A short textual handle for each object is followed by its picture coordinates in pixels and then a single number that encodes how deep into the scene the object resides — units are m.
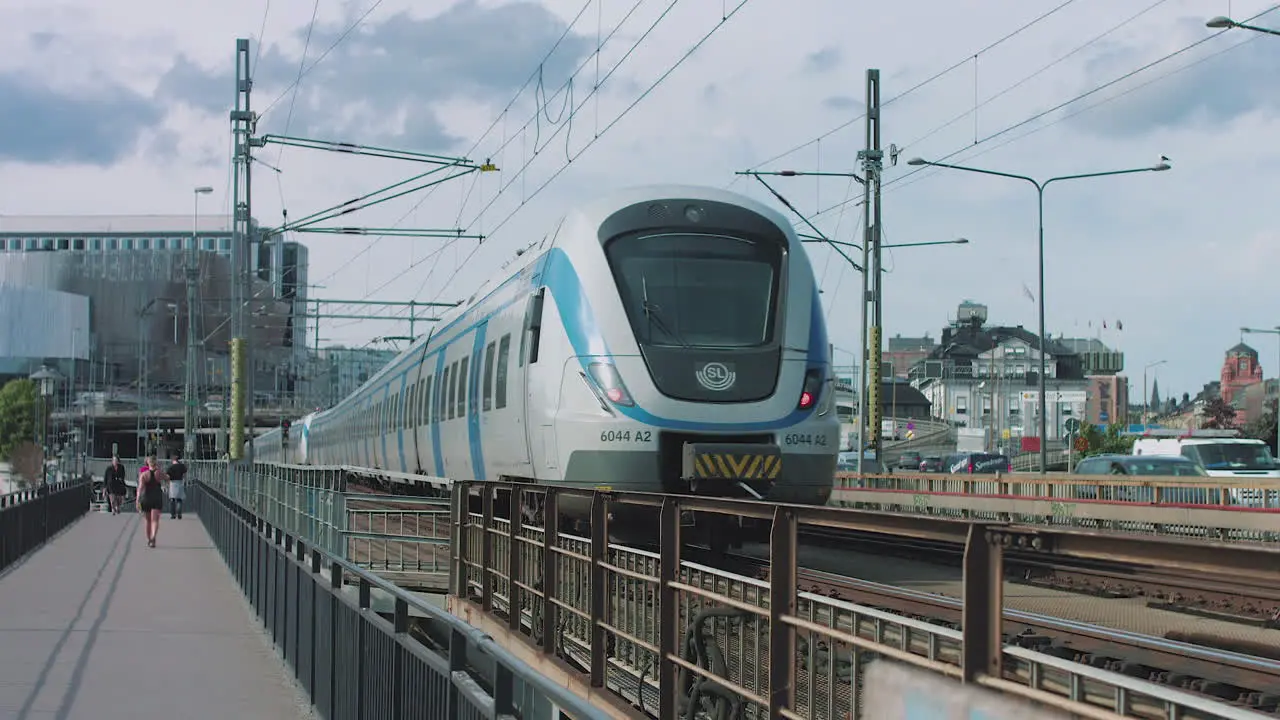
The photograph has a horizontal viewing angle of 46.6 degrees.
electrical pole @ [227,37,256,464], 35.78
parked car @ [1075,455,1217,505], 24.97
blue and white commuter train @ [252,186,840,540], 13.27
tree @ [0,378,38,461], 134.25
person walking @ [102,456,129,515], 43.34
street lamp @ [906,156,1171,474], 33.78
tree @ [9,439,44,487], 89.44
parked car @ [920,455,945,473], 74.60
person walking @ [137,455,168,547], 26.48
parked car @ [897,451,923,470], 81.80
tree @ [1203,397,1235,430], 124.25
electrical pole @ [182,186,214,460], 61.49
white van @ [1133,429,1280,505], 35.91
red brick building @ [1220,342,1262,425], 188.88
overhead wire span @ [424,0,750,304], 15.94
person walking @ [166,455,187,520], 40.84
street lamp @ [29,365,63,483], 57.31
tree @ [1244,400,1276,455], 83.75
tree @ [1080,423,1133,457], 66.19
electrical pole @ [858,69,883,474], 32.06
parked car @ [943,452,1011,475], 60.41
